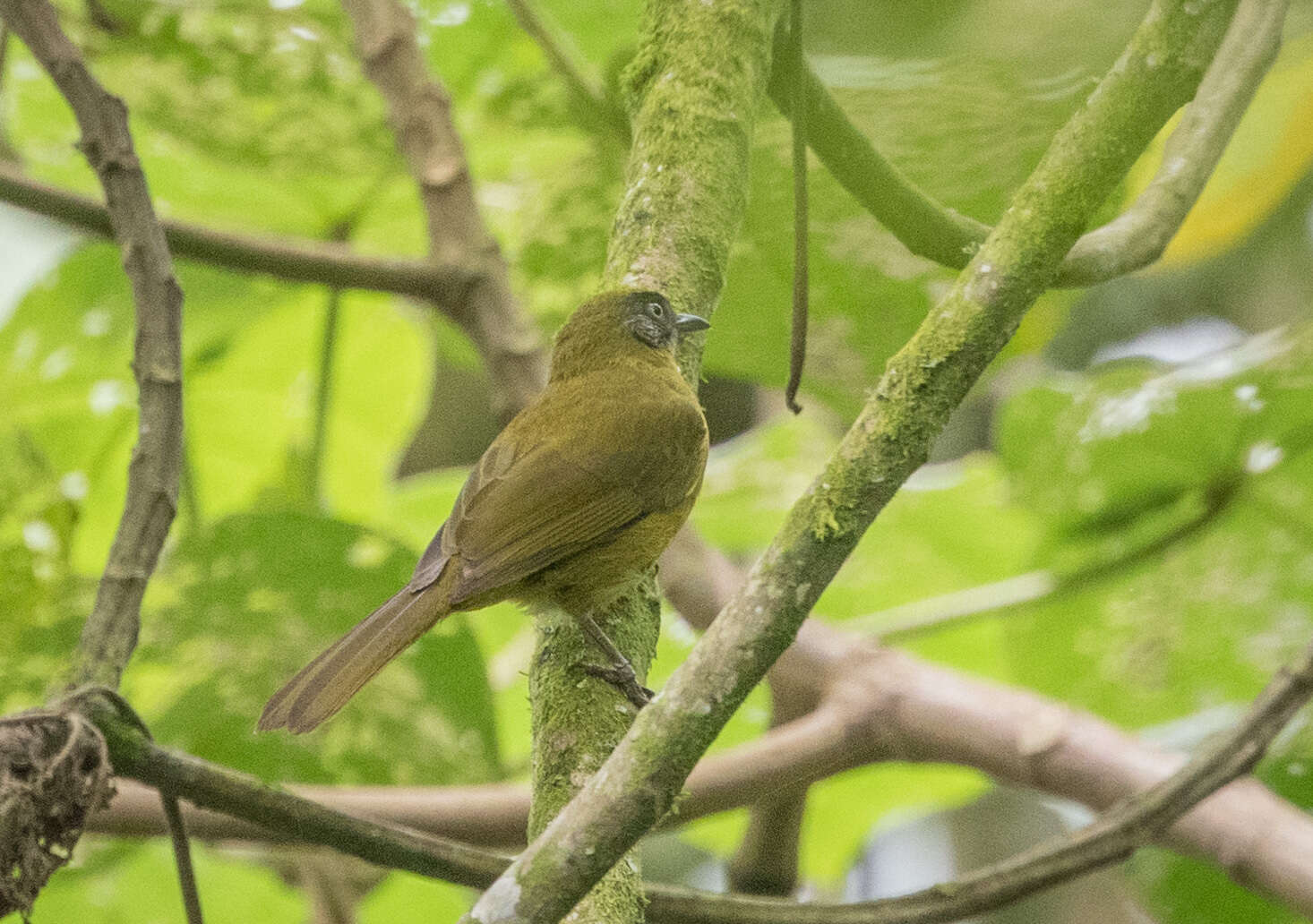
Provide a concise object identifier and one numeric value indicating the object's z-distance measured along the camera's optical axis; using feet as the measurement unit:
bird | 24.40
